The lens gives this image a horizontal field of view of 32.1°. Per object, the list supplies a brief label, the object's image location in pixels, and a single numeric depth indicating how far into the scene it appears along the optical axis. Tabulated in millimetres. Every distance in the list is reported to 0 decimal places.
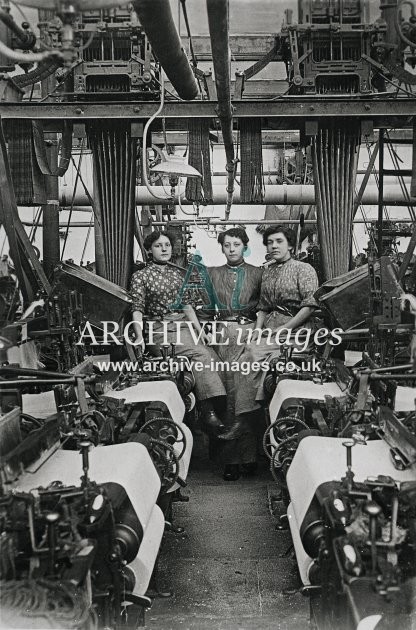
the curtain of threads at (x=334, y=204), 5477
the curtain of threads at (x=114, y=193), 5414
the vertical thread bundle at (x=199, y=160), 5305
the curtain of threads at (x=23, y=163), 5191
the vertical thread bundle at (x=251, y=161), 5375
